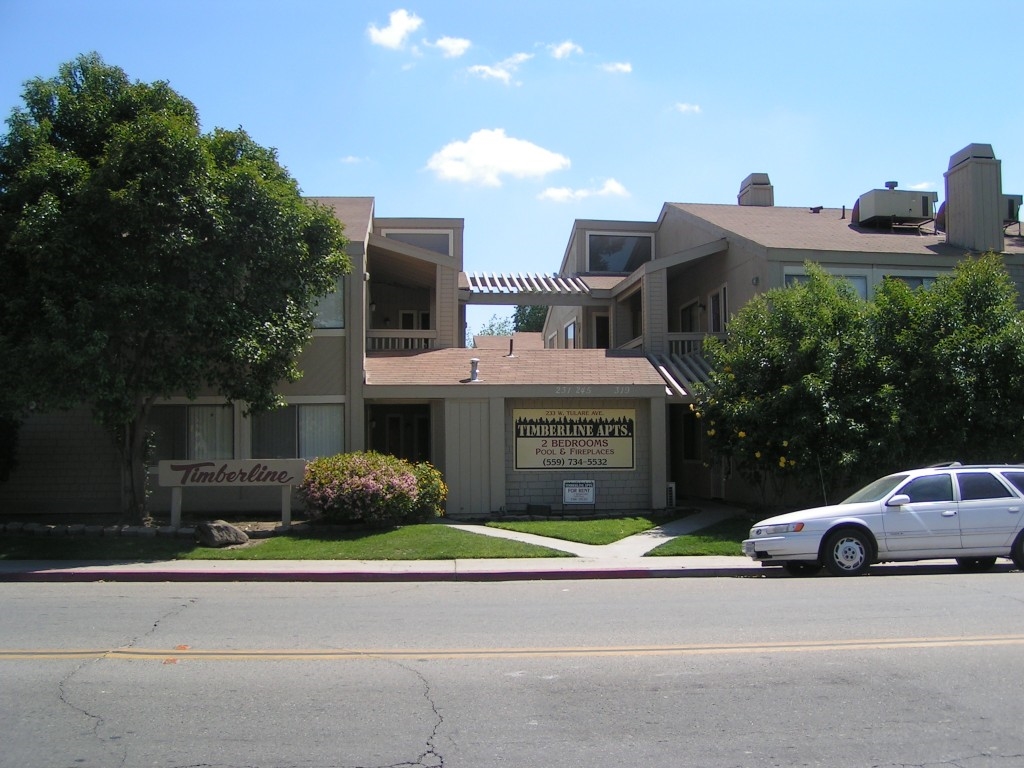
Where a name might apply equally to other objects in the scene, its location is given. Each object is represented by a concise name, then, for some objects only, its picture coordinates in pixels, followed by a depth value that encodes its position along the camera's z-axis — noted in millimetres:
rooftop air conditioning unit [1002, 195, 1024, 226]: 27172
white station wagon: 12297
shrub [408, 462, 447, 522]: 16828
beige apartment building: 18219
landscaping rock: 14586
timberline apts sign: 18656
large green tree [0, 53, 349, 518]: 13602
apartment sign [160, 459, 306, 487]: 15820
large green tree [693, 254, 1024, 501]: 15797
